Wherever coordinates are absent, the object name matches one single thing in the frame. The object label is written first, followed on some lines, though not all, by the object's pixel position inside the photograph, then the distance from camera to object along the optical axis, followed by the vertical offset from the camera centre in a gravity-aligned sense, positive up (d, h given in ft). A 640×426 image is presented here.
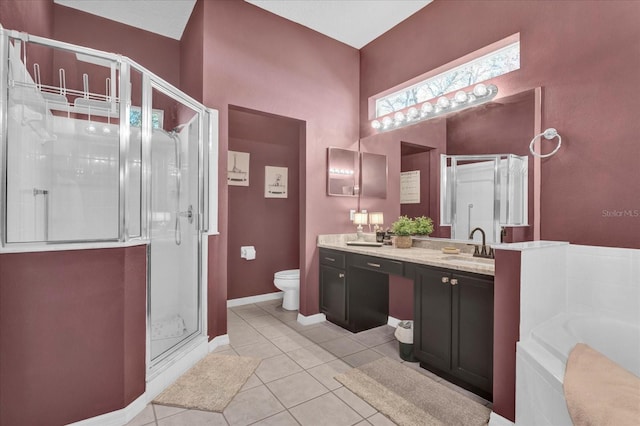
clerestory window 7.91 +4.12
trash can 8.01 -3.49
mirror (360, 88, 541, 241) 7.29 +2.10
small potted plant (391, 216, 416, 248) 9.55 -0.61
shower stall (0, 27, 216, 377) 5.44 +0.94
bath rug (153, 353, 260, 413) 6.24 -4.00
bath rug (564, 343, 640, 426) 3.58 -2.38
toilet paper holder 12.70 -1.80
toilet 11.68 -2.95
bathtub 4.38 -2.39
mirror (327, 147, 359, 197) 11.35 +1.53
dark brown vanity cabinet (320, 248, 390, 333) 10.00 -2.80
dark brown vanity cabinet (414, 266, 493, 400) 6.17 -2.57
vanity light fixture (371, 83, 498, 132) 8.04 +3.24
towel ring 6.69 +1.74
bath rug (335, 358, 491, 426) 5.76 -3.96
